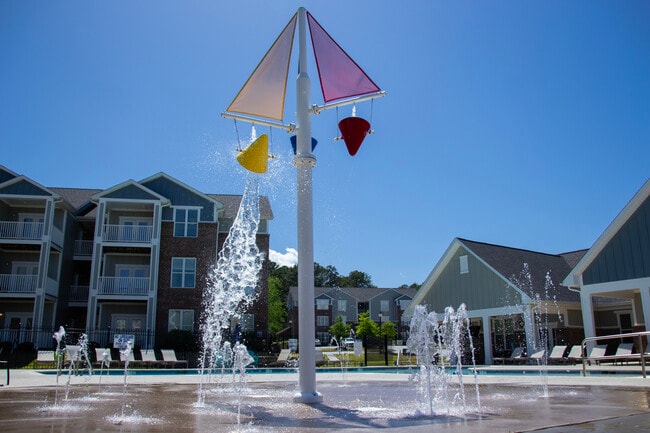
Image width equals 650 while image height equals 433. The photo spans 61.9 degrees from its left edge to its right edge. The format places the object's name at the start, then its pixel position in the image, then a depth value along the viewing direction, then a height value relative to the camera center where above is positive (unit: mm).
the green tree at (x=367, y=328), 54594 +1105
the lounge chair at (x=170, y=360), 23053 -813
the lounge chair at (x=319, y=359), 24412 -881
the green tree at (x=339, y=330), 59781 +1000
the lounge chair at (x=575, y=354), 20362 -624
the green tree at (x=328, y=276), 114438 +13419
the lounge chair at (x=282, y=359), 24109 -859
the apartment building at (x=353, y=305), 67312 +4250
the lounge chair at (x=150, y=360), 23109 -799
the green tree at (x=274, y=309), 56119 +3206
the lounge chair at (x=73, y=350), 13506 -211
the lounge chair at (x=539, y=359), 18172 -749
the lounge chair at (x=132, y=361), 22984 -836
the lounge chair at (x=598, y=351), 18906 -480
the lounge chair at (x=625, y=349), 17488 -392
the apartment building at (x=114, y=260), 29281 +4620
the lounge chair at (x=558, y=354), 20878 -637
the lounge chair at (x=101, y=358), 21062 -620
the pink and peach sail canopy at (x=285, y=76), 9148 +4386
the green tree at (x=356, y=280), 118031 +12755
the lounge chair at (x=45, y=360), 21312 -694
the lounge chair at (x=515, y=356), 23497 -802
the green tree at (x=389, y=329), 55581 +984
